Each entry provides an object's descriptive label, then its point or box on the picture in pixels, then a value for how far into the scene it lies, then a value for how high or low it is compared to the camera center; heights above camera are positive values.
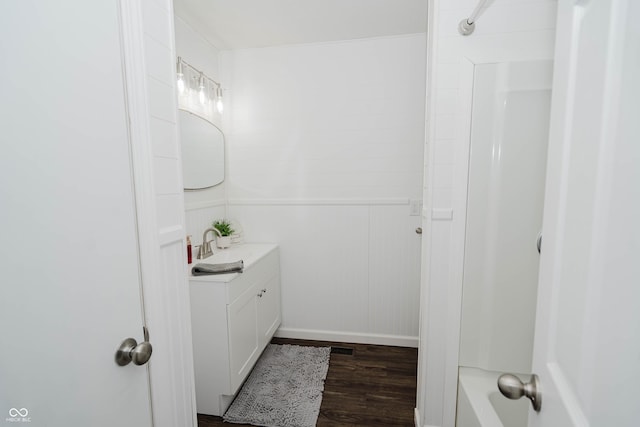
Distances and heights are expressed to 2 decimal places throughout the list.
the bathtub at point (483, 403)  1.31 -1.02
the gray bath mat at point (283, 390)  1.76 -1.40
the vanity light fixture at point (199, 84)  2.00 +0.79
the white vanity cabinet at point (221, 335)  1.72 -0.92
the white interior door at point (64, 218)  0.49 -0.06
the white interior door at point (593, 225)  0.36 -0.06
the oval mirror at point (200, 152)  2.06 +0.27
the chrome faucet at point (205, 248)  2.11 -0.46
